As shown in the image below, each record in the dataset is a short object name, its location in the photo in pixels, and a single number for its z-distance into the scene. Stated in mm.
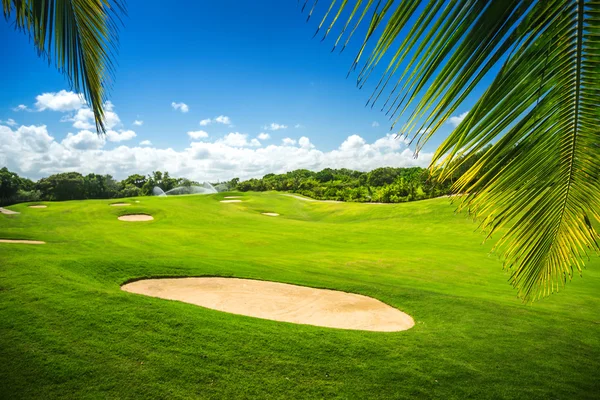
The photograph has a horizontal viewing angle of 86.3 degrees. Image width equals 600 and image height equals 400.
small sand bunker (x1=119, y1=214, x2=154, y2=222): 24627
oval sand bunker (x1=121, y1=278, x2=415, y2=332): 6738
